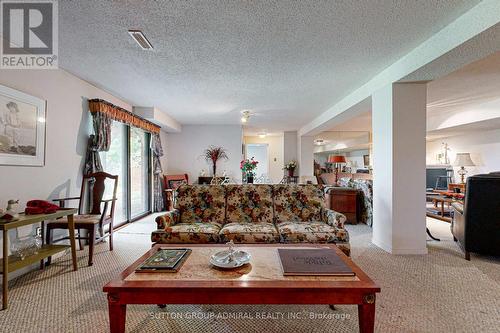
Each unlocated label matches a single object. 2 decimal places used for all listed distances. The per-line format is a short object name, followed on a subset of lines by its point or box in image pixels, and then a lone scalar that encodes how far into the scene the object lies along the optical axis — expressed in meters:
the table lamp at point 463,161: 6.36
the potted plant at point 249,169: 4.84
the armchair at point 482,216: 2.73
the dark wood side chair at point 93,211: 2.82
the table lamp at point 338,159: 8.23
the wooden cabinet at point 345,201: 4.70
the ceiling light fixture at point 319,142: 10.08
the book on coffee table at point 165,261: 1.50
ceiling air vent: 2.25
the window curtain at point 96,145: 3.58
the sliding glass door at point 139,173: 5.17
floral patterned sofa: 2.54
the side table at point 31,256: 1.92
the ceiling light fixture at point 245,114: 5.27
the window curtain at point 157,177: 5.89
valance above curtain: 3.64
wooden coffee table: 1.31
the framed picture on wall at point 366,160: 9.27
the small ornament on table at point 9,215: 2.04
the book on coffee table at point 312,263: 1.46
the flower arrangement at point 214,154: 7.08
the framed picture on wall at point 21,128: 2.40
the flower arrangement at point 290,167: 8.36
